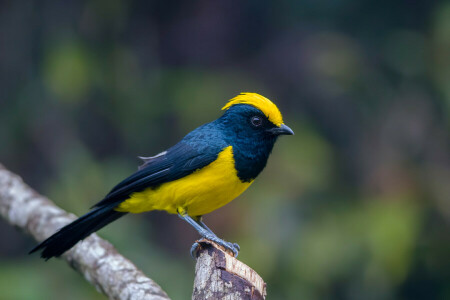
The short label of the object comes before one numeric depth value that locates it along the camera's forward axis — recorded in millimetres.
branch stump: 6000
